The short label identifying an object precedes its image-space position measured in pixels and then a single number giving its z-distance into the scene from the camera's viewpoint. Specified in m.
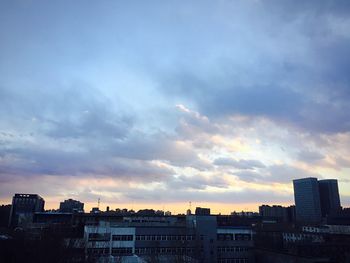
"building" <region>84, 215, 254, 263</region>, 59.34
